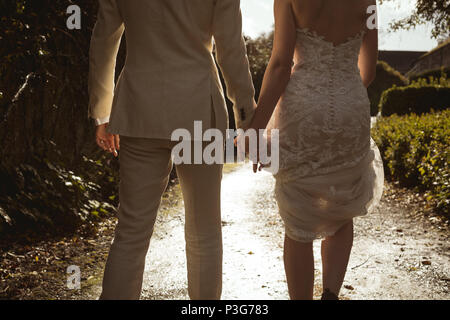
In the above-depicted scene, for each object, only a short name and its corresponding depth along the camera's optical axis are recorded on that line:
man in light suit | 2.25
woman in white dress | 2.54
